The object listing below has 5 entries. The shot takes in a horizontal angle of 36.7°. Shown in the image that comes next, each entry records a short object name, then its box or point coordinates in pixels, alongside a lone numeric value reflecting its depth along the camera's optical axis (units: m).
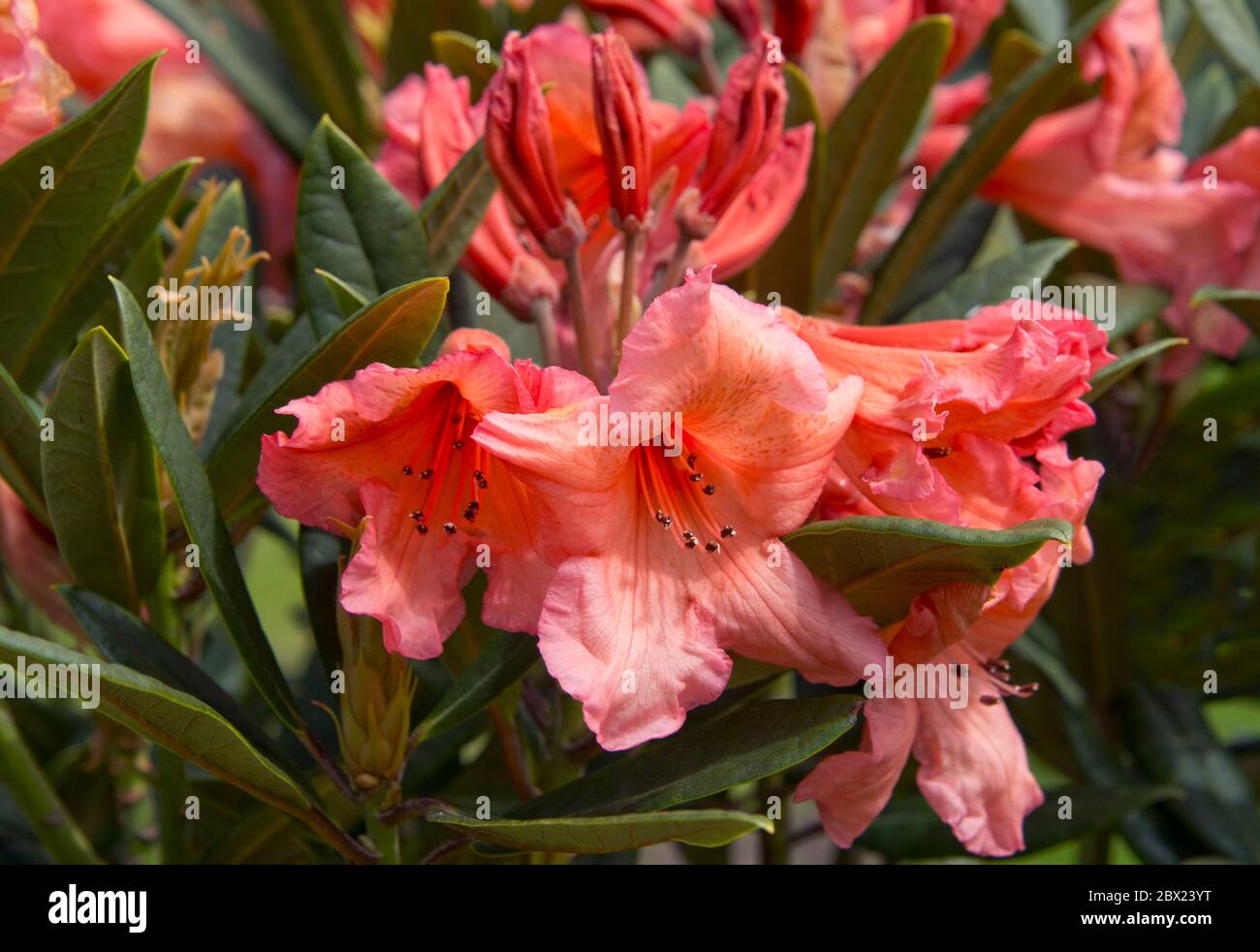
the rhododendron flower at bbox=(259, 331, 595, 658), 0.32
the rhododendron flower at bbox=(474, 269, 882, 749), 0.31
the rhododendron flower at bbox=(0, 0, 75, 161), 0.36
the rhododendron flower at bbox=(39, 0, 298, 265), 0.59
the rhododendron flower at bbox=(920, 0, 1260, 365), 0.46
